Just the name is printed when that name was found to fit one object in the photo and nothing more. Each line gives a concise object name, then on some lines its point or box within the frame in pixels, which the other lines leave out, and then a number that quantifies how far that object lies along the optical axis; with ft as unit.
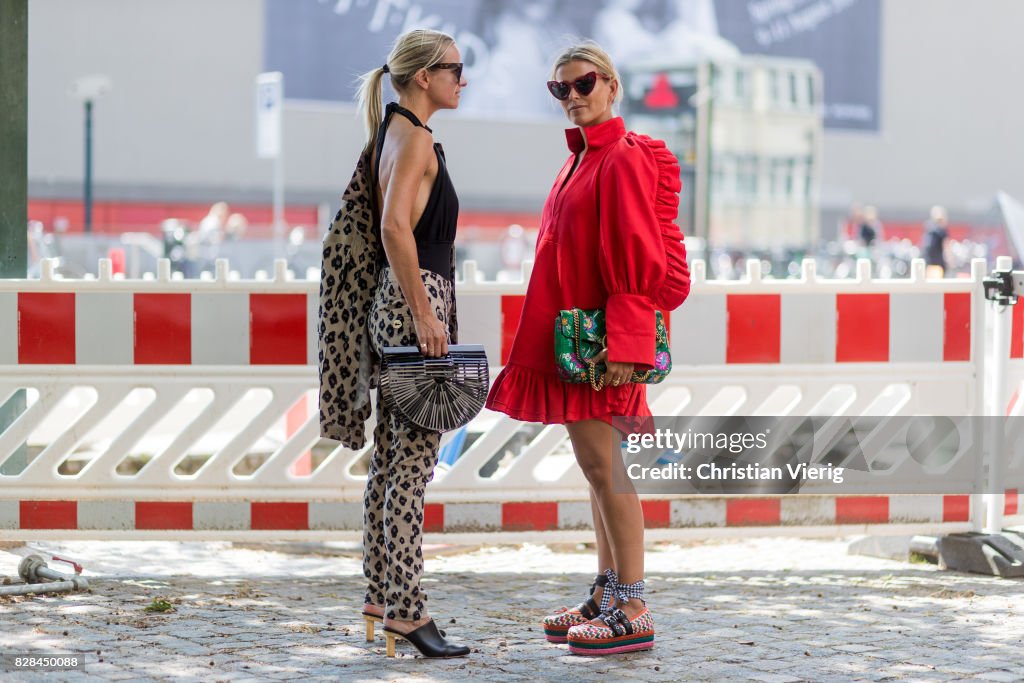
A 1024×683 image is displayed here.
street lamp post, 160.56
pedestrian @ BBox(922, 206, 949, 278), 173.17
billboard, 296.10
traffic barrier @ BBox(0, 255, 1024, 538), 39.93
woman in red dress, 30.19
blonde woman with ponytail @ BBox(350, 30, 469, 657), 29.99
